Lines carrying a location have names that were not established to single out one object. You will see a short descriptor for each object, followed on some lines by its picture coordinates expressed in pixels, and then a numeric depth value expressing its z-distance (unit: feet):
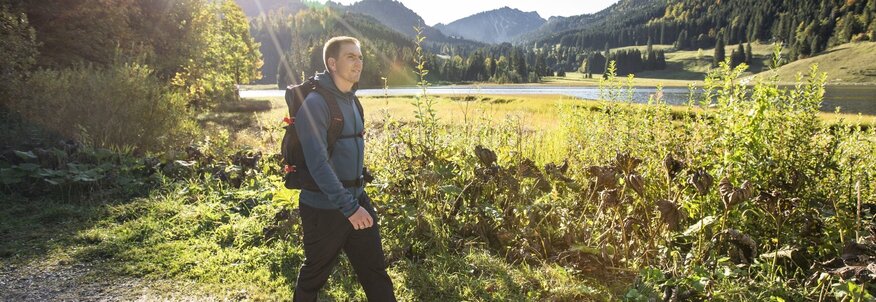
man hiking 9.34
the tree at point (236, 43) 132.47
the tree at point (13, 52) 38.81
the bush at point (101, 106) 35.27
